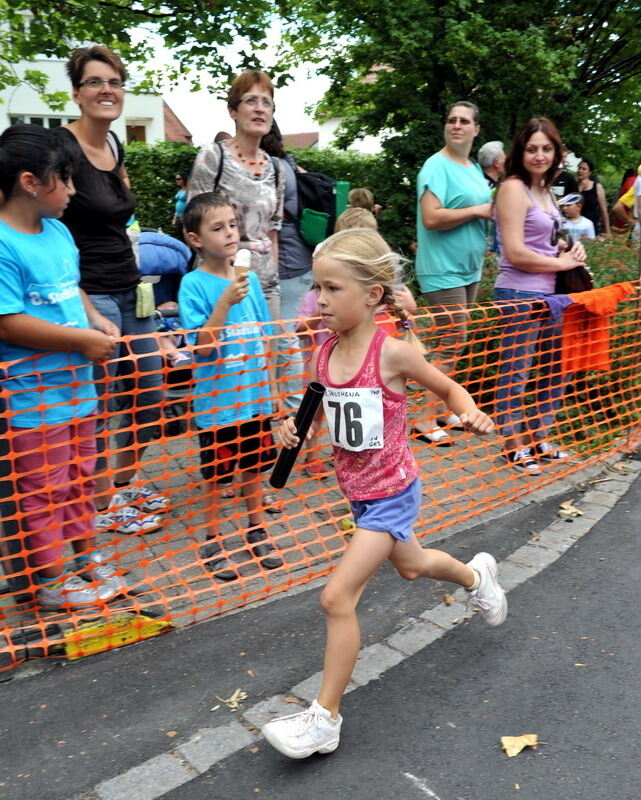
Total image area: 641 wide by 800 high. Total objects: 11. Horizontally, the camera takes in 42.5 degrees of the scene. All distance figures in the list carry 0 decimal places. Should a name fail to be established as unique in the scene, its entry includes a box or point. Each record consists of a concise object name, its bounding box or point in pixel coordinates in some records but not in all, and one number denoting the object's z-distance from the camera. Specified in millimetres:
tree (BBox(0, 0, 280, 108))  7910
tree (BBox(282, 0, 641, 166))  11062
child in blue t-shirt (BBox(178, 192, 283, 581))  3912
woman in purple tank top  5258
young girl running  2711
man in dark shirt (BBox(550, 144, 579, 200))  9227
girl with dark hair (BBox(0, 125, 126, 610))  3205
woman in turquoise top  5566
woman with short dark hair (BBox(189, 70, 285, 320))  4684
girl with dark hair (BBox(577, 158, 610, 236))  11477
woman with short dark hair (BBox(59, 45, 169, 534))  4047
